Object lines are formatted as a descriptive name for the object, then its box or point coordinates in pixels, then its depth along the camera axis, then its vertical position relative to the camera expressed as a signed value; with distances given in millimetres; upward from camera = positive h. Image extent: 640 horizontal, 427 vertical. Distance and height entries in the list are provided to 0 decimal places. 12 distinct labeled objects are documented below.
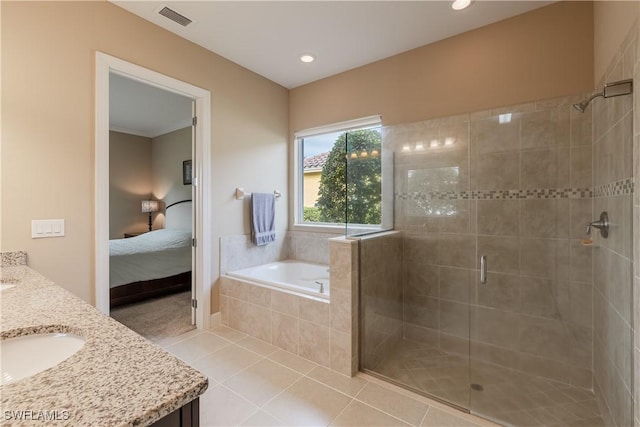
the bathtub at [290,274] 2896 -677
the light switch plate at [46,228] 1814 -98
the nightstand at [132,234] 5504 -414
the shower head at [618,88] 1357 +620
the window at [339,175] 2684 +423
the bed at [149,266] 3379 -687
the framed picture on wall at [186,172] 5079 +753
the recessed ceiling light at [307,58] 2878 +1621
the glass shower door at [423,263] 2303 -458
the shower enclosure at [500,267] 1867 -453
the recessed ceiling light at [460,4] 2090 +1578
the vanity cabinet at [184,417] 571 -429
